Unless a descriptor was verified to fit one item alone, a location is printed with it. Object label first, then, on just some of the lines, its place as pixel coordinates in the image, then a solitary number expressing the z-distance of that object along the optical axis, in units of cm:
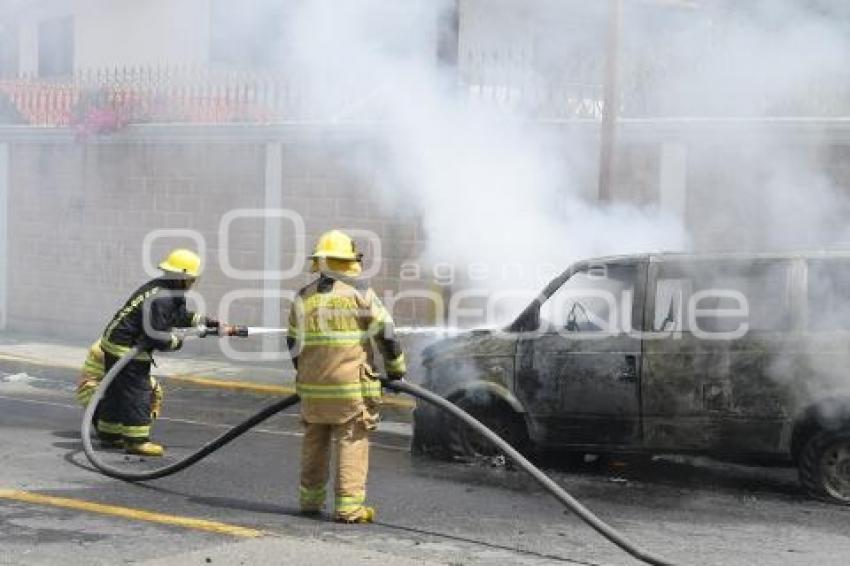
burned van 1484
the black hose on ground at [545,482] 1182
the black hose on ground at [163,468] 1434
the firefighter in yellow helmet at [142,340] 1766
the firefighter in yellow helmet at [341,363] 1337
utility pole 2233
